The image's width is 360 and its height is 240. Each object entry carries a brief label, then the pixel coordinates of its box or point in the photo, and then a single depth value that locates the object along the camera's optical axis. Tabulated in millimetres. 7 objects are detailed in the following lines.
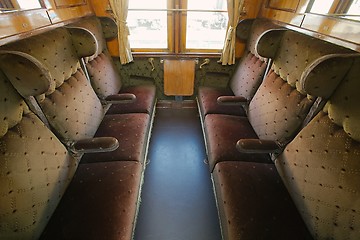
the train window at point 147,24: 2531
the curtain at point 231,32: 2381
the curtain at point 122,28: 2375
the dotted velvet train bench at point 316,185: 1005
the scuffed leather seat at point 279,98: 1113
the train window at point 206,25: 2535
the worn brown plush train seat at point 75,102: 1367
